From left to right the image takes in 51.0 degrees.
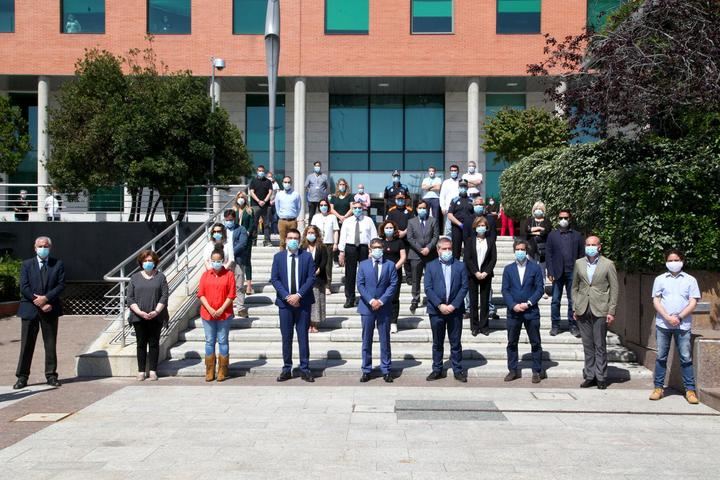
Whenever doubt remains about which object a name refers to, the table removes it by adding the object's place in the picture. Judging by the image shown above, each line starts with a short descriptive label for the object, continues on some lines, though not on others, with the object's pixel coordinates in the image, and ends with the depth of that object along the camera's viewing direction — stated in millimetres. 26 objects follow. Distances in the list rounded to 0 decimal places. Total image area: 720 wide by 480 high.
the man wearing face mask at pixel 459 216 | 13633
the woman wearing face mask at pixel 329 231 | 14284
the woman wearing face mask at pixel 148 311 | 10344
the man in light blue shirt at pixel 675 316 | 9180
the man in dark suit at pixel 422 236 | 12865
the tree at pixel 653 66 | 10320
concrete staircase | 10828
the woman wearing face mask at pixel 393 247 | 12305
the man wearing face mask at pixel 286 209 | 15586
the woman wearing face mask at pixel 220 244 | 11801
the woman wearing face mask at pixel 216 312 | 10297
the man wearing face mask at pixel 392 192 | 17312
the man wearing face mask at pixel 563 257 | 11781
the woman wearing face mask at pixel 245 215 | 14454
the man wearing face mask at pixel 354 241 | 13250
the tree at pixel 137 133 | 19406
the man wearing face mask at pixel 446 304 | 10336
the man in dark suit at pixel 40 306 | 10000
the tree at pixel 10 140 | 26188
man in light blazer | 9969
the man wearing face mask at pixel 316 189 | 17734
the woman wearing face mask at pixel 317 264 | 12049
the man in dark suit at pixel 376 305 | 10297
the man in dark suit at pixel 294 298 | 10375
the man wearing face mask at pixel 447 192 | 16484
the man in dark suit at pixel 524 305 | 10312
